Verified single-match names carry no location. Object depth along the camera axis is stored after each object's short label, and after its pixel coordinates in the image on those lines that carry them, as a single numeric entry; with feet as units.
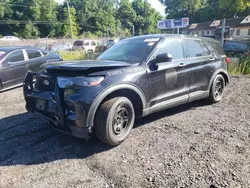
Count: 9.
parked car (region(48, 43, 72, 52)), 77.75
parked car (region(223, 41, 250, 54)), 42.43
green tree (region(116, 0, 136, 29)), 247.70
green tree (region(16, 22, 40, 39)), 171.83
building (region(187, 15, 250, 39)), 170.64
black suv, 10.03
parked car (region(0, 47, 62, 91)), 22.95
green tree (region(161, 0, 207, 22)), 226.99
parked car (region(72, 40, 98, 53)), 79.28
